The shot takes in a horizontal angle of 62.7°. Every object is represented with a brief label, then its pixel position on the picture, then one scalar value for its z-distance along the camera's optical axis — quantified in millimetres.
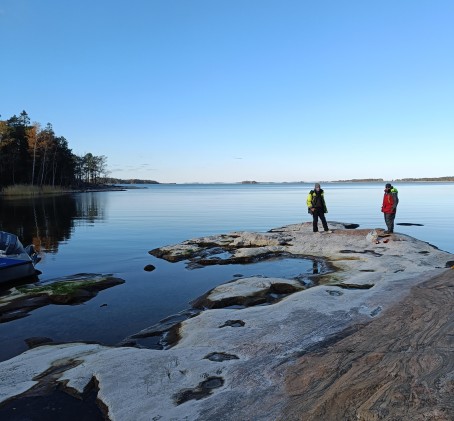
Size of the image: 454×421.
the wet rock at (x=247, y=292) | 11312
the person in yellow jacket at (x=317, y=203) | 22625
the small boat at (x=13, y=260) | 15178
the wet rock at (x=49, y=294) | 11535
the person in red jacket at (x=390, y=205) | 21473
